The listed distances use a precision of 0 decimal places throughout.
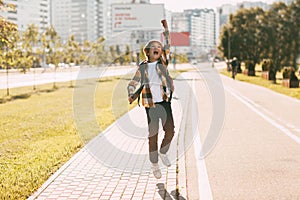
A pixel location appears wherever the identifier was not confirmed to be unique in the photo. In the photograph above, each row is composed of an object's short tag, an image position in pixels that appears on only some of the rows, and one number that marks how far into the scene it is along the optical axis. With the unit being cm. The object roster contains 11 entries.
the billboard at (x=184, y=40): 8726
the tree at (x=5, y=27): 1355
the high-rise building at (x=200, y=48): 14258
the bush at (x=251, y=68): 4519
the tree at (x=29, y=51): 2815
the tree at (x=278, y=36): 3900
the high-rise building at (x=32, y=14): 11331
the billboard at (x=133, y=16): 7556
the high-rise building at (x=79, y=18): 18825
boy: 686
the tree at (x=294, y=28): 3784
